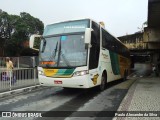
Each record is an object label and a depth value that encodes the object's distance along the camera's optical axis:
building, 8.87
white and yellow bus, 5.43
